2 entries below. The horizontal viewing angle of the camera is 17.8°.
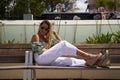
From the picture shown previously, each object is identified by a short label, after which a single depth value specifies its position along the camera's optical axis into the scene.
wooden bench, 5.91
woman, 5.50
